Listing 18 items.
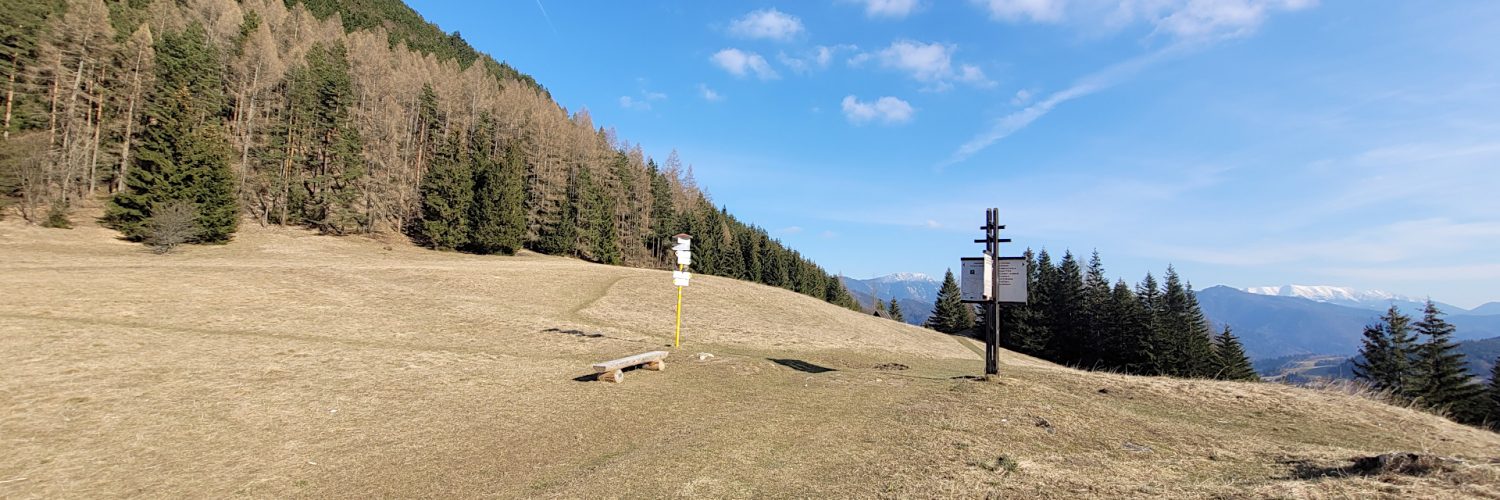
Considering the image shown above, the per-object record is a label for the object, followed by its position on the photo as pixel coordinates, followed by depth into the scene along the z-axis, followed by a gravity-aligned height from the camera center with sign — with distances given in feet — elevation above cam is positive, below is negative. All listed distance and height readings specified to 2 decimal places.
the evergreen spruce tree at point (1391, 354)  136.67 -9.81
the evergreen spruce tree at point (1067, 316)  208.95 -6.68
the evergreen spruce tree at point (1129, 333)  181.49 -10.35
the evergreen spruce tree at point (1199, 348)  177.58 -13.73
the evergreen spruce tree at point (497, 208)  181.37 +20.79
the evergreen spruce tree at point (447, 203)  177.78 +21.14
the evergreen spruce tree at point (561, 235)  211.82 +15.01
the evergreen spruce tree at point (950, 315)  262.67 -10.13
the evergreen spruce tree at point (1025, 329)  216.95 -12.55
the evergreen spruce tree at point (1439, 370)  132.36 -12.65
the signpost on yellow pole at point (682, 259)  63.77 +2.48
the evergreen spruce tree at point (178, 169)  122.83 +19.98
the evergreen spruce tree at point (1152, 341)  177.68 -12.07
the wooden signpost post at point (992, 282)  48.47 +1.16
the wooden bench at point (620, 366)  47.16 -7.65
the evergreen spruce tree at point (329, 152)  170.60 +34.98
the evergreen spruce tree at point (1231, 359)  171.32 -16.42
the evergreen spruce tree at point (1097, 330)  193.88 -10.77
